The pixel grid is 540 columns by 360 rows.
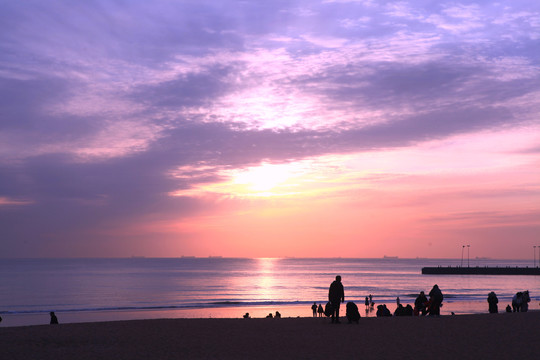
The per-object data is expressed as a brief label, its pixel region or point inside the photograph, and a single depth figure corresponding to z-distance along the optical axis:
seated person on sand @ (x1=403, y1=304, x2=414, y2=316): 25.93
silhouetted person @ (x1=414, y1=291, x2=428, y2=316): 26.67
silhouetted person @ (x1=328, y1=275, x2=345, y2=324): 19.30
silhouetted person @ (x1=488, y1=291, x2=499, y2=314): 28.64
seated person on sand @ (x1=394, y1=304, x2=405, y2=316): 26.17
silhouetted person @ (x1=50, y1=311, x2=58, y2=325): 29.21
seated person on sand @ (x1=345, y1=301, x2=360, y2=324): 19.95
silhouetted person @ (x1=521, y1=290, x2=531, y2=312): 29.77
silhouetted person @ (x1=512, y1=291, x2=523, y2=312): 29.73
